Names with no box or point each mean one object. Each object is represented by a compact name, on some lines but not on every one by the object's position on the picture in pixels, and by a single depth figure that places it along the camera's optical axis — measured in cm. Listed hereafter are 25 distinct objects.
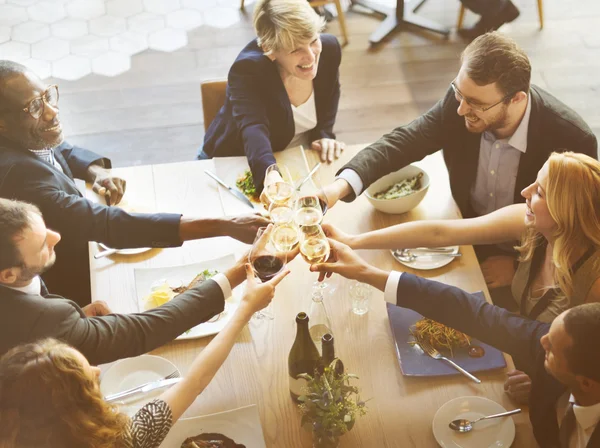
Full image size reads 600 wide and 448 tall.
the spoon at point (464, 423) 179
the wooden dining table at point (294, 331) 183
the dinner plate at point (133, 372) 193
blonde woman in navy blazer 261
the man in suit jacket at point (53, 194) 228
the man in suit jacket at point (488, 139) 230
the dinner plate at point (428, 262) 223
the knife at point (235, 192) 249
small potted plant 164
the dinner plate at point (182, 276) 212
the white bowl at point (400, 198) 237
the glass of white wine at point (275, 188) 226
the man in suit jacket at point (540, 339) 158
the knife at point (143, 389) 189
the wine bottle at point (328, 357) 181
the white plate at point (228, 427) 178
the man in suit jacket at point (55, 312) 185
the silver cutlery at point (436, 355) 191
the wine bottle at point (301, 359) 185
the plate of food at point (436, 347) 193
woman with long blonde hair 190
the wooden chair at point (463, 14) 492
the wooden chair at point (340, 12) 471
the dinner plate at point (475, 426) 177
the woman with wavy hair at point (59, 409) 149
